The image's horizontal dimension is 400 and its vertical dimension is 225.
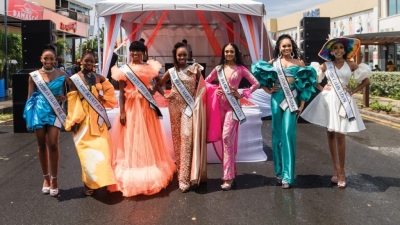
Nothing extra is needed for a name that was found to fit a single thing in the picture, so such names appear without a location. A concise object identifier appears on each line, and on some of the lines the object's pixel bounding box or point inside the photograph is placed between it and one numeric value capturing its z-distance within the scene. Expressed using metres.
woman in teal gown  4.29
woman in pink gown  4.34
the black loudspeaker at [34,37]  8.32
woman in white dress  4.35
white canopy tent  9.18
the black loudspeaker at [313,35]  9.77
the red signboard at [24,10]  18.52
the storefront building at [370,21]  16.66
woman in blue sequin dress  4.02
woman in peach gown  4.11
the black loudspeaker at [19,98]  8.31
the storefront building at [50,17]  18.94
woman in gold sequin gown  4.27
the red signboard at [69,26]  25.76
